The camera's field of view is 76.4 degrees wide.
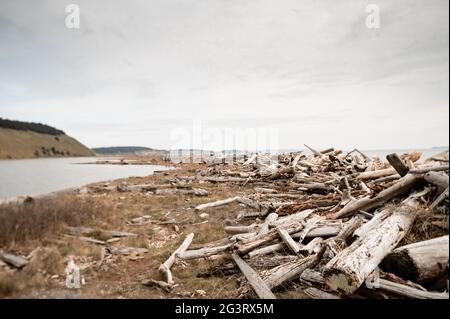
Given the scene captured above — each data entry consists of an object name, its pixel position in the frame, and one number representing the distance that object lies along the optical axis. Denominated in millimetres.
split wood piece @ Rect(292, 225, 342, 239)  6559
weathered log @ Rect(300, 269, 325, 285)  4957
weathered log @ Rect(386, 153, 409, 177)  6520
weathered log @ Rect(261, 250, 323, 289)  5184
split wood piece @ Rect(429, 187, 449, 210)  5326
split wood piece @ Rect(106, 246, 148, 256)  6427
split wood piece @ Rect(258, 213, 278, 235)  7316
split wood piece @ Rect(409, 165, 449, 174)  5828
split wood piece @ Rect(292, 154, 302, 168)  17108
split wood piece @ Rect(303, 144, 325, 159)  18352
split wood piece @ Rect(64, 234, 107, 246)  6138
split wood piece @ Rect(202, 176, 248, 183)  18222
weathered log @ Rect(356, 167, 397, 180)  10583
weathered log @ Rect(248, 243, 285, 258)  6200
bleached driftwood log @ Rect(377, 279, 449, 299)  4062
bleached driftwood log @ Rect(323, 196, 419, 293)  4168
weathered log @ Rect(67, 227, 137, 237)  6116
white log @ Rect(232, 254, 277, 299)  4761
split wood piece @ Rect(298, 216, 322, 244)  6621
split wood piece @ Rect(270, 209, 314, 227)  7691
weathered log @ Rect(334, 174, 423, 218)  6477
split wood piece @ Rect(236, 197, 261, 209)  10709
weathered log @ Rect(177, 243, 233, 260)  6477
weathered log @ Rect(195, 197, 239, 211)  11508
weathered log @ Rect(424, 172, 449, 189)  5446
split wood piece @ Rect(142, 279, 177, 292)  5279
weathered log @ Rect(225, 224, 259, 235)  7746
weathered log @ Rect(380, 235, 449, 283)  4148
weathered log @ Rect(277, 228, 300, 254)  6139
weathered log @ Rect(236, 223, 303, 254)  6258
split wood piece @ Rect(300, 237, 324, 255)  5973
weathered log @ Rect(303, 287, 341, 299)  4556
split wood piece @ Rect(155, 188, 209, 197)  14453
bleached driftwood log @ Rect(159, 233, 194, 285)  5594
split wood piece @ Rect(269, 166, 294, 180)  16691
